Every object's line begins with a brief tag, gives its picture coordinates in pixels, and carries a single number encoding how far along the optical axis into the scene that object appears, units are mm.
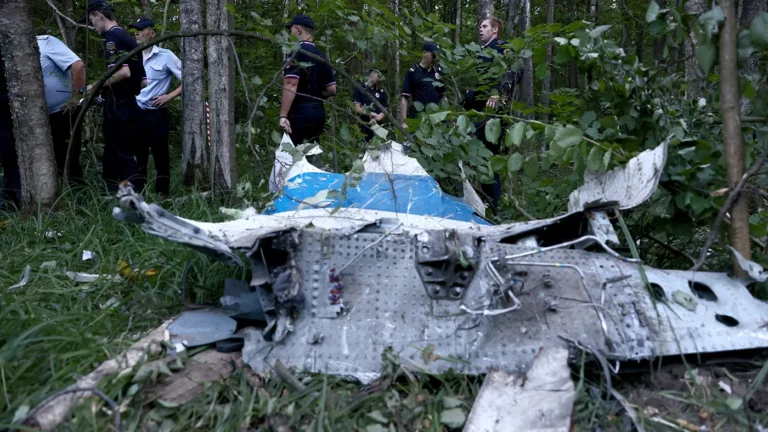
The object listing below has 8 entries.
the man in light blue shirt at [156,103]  5719
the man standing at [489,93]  5156
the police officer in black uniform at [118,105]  5387
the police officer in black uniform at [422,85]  6723
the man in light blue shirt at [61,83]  5148
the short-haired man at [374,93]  7254
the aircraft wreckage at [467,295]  2508
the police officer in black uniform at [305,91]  5348
